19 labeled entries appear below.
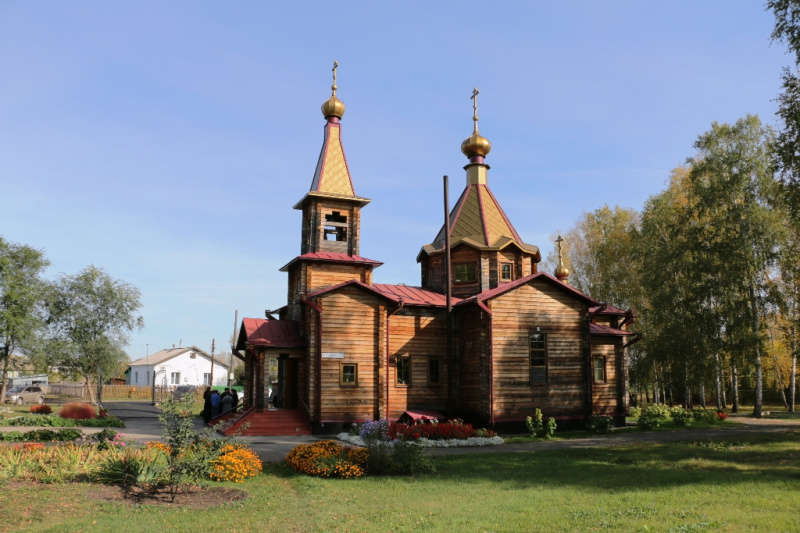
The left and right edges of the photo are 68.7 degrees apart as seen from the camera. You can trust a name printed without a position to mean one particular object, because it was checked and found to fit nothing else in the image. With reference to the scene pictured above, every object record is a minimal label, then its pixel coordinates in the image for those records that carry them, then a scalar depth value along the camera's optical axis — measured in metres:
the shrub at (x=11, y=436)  18.83
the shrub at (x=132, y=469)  11.14
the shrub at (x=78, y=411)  26.38
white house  67.19
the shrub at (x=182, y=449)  10.46
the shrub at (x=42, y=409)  30.50
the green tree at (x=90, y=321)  37.06
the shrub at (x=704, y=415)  24.99
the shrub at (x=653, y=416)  23.23
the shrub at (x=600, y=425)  22.14
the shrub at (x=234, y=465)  12.04
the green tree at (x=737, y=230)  28.52
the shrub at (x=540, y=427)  20.86
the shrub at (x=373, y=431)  13.71
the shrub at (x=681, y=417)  23.95
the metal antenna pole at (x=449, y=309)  22.77
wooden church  22.19
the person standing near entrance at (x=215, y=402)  25.72
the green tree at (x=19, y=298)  36.28
